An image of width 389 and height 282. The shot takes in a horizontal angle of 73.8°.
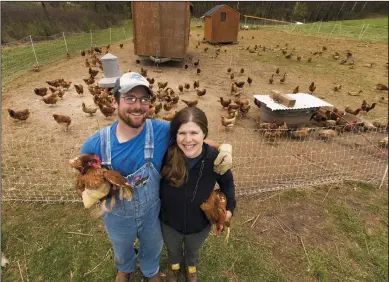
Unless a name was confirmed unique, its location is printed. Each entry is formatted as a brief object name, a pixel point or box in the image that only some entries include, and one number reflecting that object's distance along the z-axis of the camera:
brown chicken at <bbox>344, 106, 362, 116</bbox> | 7.00
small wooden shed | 18.05
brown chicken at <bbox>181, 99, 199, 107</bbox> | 7.31
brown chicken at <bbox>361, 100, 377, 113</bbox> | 7.50
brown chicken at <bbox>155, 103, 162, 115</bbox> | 7.02
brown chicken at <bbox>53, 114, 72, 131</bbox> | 6.16
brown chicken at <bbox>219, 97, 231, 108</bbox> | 7.45
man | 1.92
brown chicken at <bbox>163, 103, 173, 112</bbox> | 7.16
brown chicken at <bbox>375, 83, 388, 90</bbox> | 9.92
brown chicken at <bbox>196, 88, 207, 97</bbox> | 8.43
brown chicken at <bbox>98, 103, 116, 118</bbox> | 6.63
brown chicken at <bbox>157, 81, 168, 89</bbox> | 9.00
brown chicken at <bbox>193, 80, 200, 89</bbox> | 9.14
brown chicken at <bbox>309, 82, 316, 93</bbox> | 9.12
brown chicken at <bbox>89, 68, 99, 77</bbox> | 9.98
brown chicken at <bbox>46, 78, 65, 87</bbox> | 8.65
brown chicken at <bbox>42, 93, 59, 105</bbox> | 7.50
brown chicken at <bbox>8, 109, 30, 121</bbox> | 6.37
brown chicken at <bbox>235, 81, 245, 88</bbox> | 9.41
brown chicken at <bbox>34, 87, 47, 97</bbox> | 7.92
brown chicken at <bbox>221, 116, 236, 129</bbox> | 6.29
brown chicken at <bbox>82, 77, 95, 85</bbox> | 9.05
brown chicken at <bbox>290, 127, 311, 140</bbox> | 5.98
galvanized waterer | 6.85
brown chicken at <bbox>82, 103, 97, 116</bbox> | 6.87
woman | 1.99
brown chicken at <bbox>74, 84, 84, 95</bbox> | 8.33
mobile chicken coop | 11.20
